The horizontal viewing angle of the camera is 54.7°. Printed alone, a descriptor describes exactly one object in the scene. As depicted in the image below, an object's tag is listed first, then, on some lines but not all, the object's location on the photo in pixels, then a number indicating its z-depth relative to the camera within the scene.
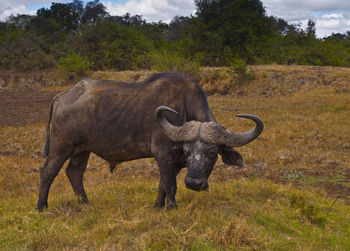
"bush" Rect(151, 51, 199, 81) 26.91
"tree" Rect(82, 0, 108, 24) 65.50
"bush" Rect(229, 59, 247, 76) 24.50
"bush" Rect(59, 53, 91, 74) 33.59
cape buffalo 4.77
